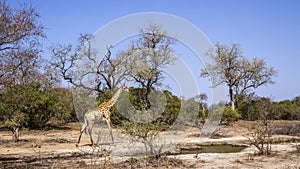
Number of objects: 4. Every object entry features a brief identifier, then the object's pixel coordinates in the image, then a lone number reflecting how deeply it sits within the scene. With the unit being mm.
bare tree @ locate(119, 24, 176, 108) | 26734
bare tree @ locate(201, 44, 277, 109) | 34188
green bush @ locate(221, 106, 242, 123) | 25219
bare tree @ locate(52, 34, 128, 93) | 26891
